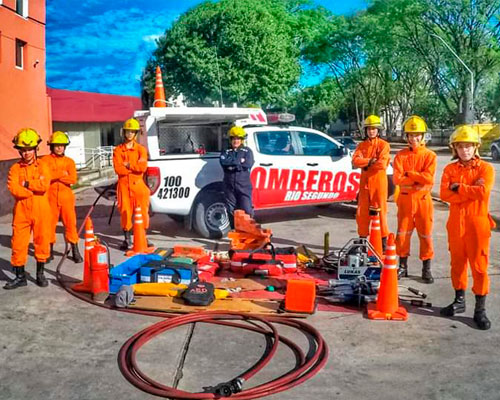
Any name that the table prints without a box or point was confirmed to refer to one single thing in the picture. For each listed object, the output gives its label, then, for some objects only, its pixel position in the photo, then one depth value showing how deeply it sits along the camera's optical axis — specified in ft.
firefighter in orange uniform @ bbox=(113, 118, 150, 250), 26.53
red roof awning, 76.96
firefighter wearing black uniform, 27.96
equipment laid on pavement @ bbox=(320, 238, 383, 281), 19.90
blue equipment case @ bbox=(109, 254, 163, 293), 20.21
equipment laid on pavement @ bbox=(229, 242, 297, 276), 22.22
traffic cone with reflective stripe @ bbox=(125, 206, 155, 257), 25.96
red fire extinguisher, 19.29
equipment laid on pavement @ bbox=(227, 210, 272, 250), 24.93
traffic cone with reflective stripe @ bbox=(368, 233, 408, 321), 17.76
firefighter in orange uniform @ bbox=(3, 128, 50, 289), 20.79
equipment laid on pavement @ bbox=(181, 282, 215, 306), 18.52
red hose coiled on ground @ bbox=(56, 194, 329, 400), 12.68
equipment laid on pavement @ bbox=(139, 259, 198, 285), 20.30
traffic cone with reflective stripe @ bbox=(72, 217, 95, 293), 20.83
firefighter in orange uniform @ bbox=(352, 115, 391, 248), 24.94
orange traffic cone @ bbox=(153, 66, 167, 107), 31.45
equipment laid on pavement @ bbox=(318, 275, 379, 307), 18.90
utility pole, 114.93
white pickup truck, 29.01
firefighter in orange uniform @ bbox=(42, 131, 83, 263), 25.16
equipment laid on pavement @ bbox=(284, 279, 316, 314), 17.99
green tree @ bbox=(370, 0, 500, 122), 118.21
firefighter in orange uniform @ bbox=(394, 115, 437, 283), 21.72
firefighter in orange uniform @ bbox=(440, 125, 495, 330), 16.96
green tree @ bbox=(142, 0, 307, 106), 115.24
